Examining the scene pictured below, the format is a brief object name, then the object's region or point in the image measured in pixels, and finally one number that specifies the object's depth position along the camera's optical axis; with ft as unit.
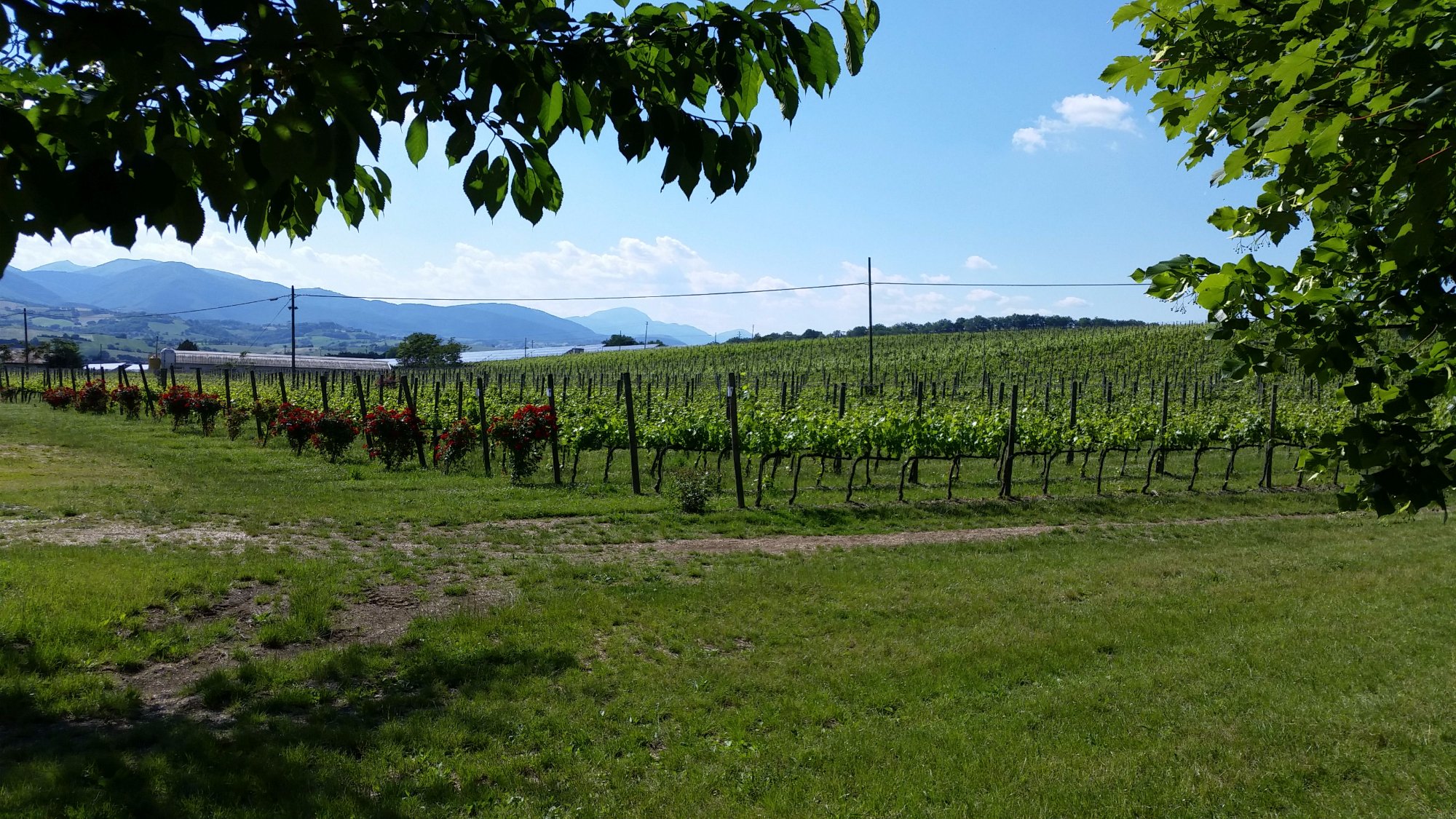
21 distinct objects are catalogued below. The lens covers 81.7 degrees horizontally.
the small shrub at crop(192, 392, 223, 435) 75.92
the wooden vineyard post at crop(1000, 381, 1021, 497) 47.21
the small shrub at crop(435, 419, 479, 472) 52.70
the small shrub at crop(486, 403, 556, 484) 49.14
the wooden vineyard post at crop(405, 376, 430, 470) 56.18
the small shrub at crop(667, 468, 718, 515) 40.50
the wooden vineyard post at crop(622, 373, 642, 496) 45.39
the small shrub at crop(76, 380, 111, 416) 98.68
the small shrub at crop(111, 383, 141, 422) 90.12
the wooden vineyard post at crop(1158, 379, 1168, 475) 60.54
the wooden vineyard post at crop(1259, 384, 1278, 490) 53.42
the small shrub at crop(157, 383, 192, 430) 77.61
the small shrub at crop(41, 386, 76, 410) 106.83
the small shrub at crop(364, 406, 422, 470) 54.70
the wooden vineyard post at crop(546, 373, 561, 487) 49.32
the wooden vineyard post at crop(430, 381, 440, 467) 55.96
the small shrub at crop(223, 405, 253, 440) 72.84
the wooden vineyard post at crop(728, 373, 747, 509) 41.73
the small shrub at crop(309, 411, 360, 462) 57.47
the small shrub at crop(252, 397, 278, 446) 70.28
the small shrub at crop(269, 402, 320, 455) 59.26
